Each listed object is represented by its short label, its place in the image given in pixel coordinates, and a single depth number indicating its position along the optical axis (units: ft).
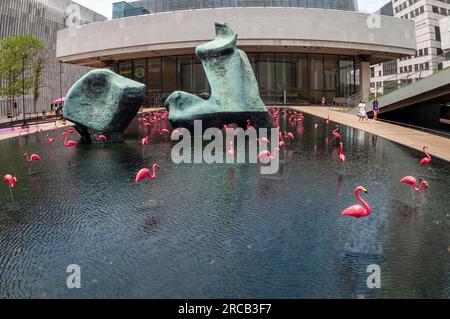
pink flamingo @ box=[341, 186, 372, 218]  22.98
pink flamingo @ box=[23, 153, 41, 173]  43.17
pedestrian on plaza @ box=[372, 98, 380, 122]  96.96
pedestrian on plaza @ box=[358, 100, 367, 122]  97.54
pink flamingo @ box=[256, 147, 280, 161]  39.71
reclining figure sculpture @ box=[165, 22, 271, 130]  66.08
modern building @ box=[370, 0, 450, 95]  252.42
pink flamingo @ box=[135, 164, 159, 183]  32.27
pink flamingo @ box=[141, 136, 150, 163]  53.49
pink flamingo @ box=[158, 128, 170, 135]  77.56
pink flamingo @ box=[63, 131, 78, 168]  54.44
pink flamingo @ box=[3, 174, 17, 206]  30.79
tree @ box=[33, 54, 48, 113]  165.27
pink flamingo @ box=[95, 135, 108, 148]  59.14
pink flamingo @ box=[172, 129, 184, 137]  68.08
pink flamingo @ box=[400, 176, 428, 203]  29.63
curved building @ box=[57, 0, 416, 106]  160.04
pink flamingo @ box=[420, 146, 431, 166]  40.15
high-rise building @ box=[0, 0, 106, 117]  176.35
